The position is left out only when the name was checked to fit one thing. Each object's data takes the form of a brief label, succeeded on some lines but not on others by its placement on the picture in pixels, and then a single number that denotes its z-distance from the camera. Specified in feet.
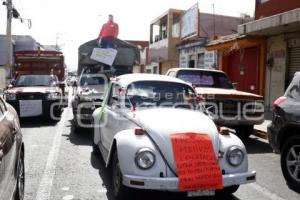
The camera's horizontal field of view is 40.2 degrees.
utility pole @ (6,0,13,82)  88.69
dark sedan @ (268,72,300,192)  19.81
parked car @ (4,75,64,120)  41.50
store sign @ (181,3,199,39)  86.84
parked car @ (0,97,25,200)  11.83
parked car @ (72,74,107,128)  33.73
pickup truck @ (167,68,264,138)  32.99
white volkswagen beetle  15.39
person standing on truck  48.93
